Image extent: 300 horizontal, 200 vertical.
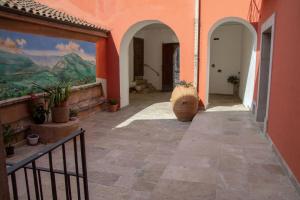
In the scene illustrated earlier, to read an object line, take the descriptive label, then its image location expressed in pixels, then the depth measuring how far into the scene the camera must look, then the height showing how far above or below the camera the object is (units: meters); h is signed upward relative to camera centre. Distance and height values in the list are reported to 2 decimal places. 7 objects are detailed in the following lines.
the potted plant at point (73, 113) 6.07 -1.20
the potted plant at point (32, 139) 5.04 -1.47
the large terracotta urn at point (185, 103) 6.62 -1.08
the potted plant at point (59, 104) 5.26 -0.85
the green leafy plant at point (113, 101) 8.27 -1.28
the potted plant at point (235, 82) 10.38 -0.89
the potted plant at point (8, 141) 4.49 -1.35
